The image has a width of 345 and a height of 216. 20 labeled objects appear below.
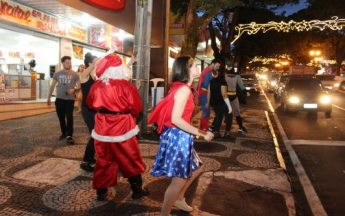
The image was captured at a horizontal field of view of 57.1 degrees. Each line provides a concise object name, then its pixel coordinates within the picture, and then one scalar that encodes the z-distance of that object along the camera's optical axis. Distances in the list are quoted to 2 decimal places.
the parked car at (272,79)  26.53
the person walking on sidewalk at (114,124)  3.77
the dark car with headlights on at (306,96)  12.37
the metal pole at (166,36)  8.65
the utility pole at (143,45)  7.74
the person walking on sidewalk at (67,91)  6.93
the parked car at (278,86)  18.69
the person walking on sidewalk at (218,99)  7.70
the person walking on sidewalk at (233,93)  8.29
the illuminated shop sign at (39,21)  9.77
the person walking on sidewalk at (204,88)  7.72
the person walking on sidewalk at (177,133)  3.11
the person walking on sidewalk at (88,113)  4.99
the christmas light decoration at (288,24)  15.56
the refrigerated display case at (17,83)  10.63
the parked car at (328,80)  26.47
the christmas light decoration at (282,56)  56.71
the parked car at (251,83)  25.20
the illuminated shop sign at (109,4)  11.34
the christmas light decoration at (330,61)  67.71
